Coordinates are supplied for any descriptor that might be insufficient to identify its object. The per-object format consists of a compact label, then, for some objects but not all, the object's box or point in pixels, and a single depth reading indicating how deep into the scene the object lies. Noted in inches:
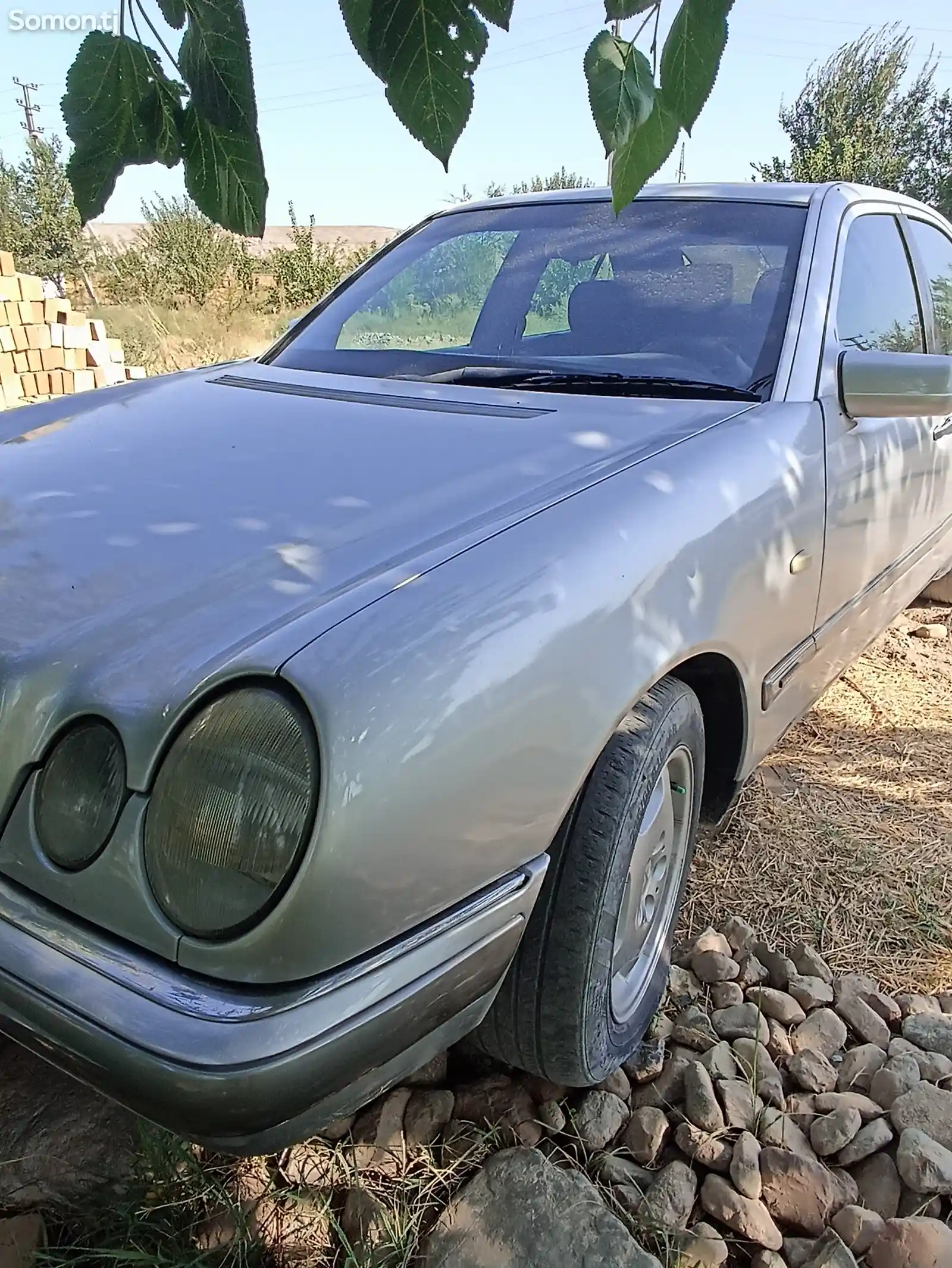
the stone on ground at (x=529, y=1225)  53.3
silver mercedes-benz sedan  41.8
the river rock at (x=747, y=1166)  58.5
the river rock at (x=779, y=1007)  72.9
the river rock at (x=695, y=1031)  69.7
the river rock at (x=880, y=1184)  59.0
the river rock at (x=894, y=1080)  65.6
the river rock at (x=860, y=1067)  68.1
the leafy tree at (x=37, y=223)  616.7
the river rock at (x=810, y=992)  74.6
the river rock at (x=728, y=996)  74.1
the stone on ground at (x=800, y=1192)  58.0
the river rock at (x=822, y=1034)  70.9
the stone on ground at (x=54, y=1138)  58.7
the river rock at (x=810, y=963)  77.9
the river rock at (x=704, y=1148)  60.6
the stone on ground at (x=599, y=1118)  62.1
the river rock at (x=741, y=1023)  70.6
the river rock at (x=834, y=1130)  61.9
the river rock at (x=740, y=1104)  63.1
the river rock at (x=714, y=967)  76.2
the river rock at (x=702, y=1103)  62.5
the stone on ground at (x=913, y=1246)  53.4
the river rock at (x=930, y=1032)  71.1
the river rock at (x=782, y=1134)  61.8
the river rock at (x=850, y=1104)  64.5
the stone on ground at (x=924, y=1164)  58.6
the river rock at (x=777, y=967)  77.0
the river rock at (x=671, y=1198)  57.2
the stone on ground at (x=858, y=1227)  55.6
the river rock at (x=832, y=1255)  53.4
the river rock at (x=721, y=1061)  66.2
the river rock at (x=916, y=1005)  75.1
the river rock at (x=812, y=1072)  67.2
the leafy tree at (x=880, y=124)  949.2
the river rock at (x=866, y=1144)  61.4
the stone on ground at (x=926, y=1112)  62.9
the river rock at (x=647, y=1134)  61.4
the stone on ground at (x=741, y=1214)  56.0
